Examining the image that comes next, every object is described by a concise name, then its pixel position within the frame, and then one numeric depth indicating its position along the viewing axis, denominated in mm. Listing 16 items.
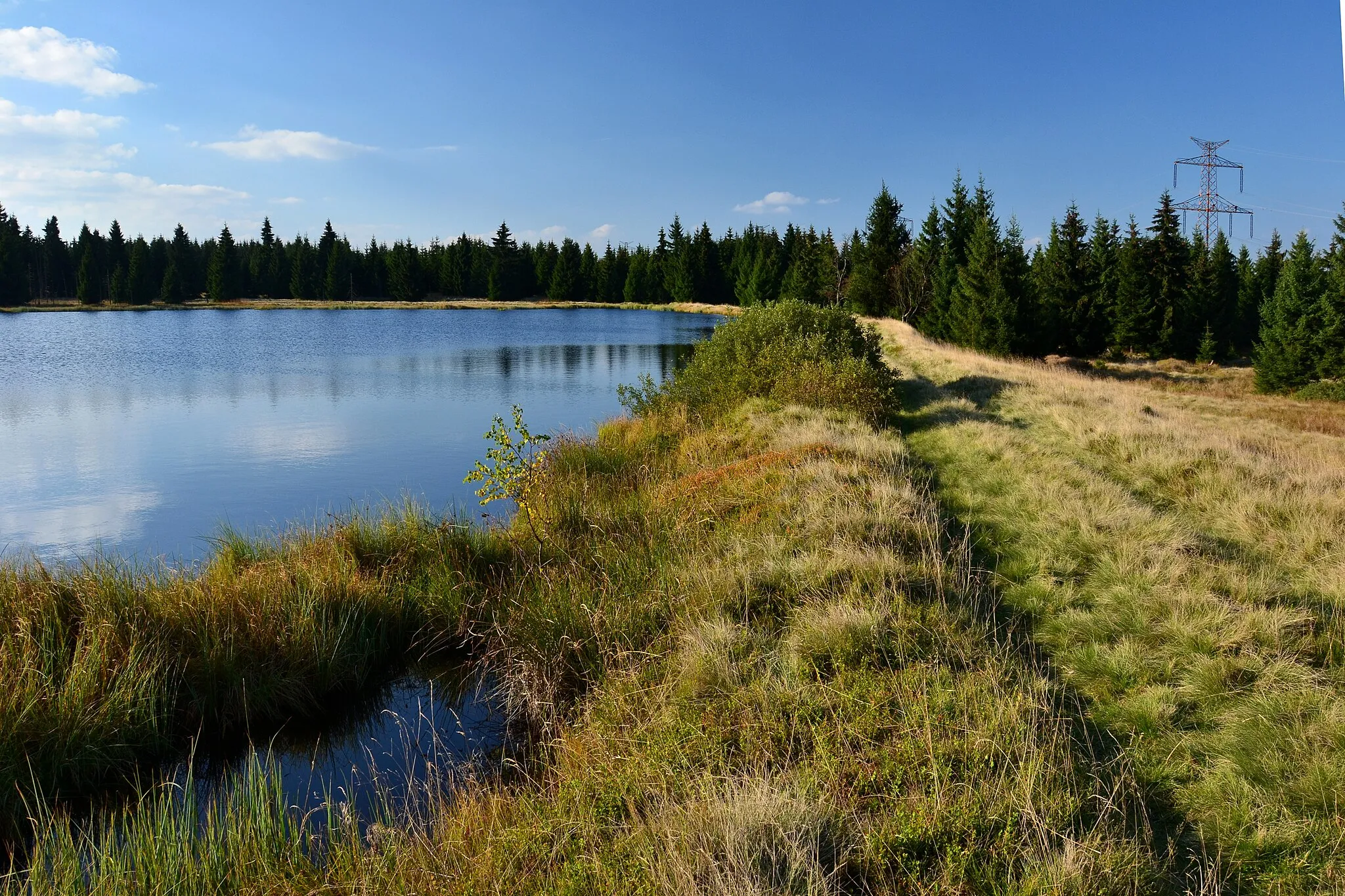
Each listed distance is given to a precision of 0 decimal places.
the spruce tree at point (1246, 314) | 43656
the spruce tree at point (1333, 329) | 28531
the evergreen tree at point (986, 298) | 33281
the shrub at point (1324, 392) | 27688
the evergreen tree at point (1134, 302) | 36031
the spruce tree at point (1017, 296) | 33312
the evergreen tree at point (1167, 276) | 36938
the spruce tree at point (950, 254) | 41562
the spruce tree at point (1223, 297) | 39312
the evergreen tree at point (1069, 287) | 37438
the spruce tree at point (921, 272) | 45344
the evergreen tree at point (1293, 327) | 29594
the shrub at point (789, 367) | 16172
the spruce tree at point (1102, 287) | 37719
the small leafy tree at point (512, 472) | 8922
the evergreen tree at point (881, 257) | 48750
